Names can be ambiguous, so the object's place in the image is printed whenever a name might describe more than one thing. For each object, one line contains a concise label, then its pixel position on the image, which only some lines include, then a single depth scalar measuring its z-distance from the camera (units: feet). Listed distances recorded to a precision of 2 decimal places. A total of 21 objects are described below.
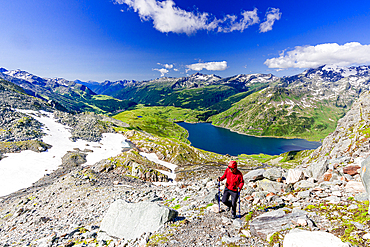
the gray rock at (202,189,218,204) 47.24
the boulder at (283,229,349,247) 18.70
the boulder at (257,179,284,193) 46.77
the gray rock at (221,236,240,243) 27.81
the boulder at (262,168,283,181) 52.47
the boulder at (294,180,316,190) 42.52
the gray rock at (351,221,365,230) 21.23
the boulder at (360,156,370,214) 27.20
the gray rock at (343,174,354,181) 38.21
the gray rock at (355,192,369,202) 27.37
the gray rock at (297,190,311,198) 36.42
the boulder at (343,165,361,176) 39.21
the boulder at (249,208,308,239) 27.35
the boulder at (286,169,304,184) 48.70
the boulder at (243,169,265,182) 56.85
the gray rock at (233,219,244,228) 32.46
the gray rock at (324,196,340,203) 30.49
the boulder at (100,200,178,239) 37.99
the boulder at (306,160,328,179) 47.73
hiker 35.42
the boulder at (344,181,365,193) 31.15
